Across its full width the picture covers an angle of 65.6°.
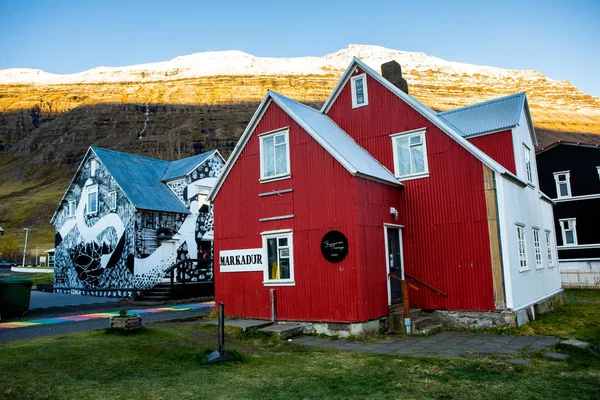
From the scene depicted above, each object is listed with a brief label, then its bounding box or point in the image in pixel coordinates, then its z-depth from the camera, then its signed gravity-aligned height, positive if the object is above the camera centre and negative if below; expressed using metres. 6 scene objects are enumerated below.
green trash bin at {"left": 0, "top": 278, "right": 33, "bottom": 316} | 18.06 -1.09
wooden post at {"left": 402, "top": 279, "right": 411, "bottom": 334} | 13.39 -1.66
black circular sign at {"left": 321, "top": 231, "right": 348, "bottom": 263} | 13.46 +0.23
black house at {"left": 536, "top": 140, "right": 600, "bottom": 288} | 28.78 +2.48
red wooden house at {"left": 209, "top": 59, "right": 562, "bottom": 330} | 13.70 +1.28
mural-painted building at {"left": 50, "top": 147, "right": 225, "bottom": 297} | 26.50 +2.45
